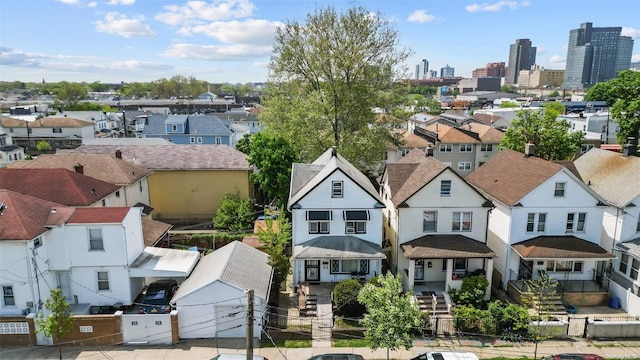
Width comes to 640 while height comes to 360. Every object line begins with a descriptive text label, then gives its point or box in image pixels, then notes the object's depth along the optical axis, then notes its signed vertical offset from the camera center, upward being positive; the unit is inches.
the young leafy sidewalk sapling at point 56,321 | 788.0 -410.1
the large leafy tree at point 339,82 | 1678.2 +88.7
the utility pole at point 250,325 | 606.2 -313.1
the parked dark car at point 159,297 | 935.7 -447.2
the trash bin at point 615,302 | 1049.5 -482.1
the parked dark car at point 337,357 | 788.0 -466.1
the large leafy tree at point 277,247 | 1083.9 -377.6
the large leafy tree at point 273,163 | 1541.6 -215.4
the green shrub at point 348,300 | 973.8 -446.3
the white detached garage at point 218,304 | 880.3 -414.7
